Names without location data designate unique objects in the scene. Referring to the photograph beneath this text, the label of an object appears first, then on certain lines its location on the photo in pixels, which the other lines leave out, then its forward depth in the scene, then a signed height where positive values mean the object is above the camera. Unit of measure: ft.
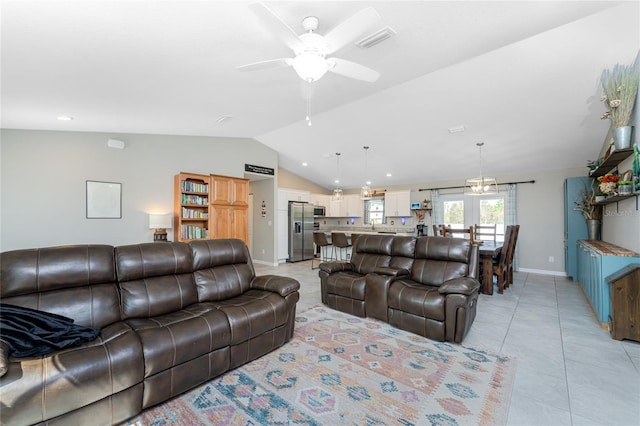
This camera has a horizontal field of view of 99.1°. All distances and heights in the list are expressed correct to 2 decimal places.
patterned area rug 5.78 -4.33
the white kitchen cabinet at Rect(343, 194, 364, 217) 30.25 +0.81
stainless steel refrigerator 26.50 -1.78
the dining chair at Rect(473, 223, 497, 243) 22.39 -1.60
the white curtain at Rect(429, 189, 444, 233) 24.99 +0.37
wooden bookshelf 17.23 +0.44
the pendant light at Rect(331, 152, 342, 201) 22.37 +3.08
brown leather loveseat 9.18 -2.79
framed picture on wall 14.57 +0.75
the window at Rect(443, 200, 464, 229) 23.91 +0.00
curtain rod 20.72 +2.32
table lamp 15.83 -0.62
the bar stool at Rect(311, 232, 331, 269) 22.49 -2.13
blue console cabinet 9.55 -2.08
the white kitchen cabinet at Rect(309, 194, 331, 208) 29.84 +1.53
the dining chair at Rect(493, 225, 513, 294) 14.97 -2.84
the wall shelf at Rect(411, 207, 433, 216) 25.61 +0.29
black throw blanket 4.97 -2.34
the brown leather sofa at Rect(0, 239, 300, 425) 4.77 -2.68
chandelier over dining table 16.51 +1.78
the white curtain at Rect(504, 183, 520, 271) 21.24 +0.23
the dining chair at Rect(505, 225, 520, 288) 15.87 -2.50
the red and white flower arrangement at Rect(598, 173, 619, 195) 10.73 +1.13
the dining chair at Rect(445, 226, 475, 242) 14.75 -0.99
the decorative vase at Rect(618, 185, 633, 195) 9.23 +0.80
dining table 14.73 -2.99
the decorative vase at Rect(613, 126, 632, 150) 9.29 +2.62
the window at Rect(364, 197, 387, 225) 29.54 +0.23
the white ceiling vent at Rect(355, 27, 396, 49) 7.79 +5.23
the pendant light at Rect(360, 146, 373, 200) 21.15 +1.77
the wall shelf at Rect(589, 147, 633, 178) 9.73 +2.15
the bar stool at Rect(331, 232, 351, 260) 21.38 -2.15
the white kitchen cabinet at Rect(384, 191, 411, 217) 26.63 +0.99
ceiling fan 5.44 +3.89
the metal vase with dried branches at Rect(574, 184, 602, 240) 15.90 -0.01
